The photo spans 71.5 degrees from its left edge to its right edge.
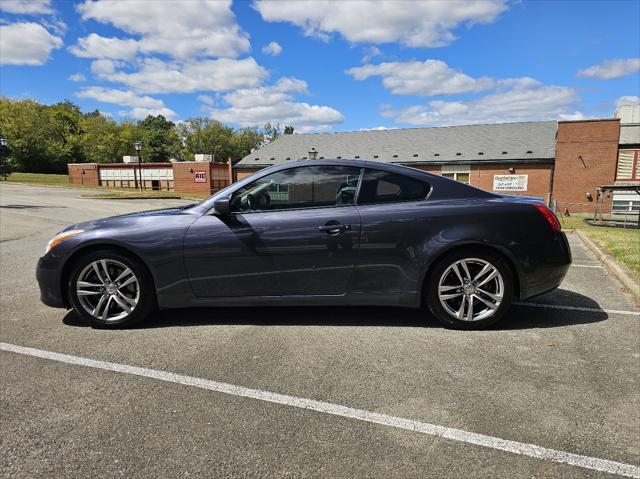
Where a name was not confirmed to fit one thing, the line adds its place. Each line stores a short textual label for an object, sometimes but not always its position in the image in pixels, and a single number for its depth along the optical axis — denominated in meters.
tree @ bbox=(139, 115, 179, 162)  89.38
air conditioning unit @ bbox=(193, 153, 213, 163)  47.62
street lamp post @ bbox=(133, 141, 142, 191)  46.25
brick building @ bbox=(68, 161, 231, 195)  44.53
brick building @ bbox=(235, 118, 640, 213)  30.41
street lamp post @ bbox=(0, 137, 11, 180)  20.98
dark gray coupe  3.96
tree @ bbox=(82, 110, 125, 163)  75.06
